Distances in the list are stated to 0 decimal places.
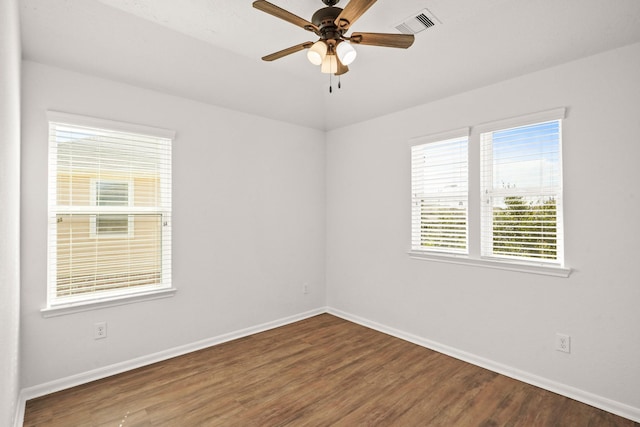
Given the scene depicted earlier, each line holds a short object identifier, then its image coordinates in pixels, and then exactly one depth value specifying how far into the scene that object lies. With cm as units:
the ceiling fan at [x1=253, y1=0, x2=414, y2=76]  187
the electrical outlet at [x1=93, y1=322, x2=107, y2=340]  276
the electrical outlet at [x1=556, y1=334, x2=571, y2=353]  257
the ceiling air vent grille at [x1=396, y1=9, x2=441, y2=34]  238
